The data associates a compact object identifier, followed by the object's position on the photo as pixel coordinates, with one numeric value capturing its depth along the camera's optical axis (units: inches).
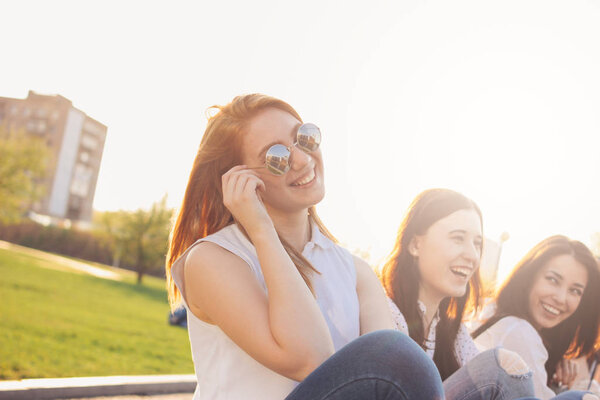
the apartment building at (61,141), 3031.5
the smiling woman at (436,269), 136.3
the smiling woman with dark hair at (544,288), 165.8
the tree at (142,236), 1637.6
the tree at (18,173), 1393.9
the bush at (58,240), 1996.8
